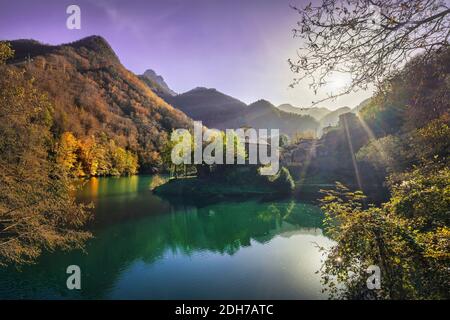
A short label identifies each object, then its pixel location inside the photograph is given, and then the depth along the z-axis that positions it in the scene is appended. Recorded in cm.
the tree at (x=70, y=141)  5580
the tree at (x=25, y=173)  1129
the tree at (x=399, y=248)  654
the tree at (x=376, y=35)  472
